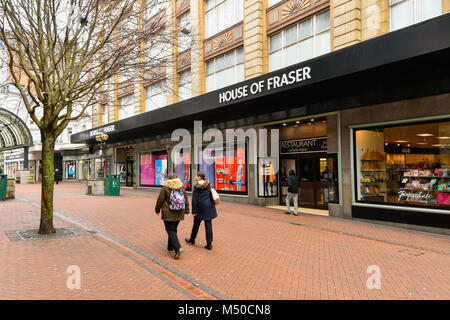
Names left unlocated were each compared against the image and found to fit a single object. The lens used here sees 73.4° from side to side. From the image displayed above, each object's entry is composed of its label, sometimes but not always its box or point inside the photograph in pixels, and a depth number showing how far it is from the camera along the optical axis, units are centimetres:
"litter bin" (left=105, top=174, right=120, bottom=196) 1719
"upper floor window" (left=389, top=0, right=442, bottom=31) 873
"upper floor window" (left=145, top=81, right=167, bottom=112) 2050
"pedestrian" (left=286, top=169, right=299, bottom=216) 1118
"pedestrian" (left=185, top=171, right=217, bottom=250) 641
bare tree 718
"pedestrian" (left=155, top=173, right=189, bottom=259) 570
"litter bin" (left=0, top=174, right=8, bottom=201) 1463
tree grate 711
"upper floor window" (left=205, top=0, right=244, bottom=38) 1494
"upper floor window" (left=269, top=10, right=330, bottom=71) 1149
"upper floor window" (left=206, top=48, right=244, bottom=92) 1495
